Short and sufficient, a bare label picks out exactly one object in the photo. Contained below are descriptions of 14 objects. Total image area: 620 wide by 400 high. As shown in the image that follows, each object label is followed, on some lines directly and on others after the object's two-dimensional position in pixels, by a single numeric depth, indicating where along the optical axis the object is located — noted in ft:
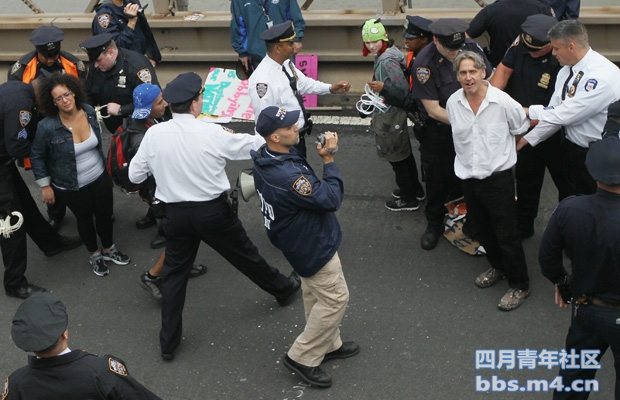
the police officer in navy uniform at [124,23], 26.18
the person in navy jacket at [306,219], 15.16
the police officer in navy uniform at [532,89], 18.65
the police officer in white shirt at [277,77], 20.40
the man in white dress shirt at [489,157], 17.34
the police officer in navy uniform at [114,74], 22.15
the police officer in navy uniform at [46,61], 22.22
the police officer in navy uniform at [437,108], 19.13
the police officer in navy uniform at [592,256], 13.08
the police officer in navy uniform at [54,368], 11.37
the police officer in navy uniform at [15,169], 19.47
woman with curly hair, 19.66
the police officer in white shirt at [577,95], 17.22
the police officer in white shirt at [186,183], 16.81
